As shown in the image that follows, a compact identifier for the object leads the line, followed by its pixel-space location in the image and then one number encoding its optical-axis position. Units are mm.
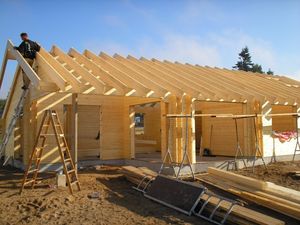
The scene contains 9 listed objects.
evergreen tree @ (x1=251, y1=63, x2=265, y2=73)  35103
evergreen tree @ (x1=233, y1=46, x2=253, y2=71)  35643
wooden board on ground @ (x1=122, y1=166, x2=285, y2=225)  3866
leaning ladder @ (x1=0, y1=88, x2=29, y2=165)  6138
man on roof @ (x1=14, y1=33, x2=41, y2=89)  6671
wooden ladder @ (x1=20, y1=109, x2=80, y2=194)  5126
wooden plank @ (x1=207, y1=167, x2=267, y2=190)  5348
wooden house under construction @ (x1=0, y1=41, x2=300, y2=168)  6256
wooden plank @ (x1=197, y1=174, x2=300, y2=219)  4498
